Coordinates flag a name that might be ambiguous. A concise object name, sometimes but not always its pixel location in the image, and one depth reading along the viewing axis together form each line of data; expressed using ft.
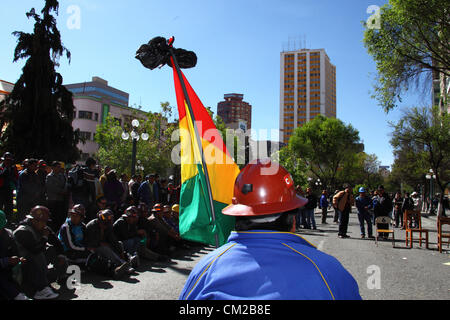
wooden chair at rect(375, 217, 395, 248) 35.43
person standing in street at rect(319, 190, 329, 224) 64.75
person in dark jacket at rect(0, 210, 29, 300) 15.33
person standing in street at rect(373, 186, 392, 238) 42.50
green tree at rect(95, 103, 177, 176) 115.44
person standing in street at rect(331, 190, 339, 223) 68.30
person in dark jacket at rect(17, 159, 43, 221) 26.55
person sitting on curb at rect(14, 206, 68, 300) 17.33
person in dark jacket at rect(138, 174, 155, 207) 37.19
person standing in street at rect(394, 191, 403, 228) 59.57
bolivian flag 8.52
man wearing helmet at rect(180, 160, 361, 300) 4.40
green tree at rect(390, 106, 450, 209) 91.09
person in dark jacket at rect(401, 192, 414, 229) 55.11
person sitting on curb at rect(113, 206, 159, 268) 26.66
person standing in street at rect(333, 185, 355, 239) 41.81
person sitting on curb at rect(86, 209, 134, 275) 22.70
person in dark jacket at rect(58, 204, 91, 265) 22.15
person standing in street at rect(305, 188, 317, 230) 51.05
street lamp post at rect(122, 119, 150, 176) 41.19
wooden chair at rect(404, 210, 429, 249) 35.55
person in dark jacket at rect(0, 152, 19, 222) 27.71
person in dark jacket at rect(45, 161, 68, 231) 26.99
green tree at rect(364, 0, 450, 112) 39.45
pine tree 67.00
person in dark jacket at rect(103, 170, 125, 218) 32.07
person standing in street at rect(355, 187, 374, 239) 41.42
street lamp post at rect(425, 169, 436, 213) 111.57
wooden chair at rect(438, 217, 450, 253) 31.23
